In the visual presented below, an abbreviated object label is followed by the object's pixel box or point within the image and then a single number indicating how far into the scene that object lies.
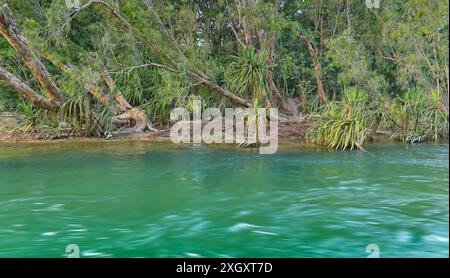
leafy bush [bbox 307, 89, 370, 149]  12.30
